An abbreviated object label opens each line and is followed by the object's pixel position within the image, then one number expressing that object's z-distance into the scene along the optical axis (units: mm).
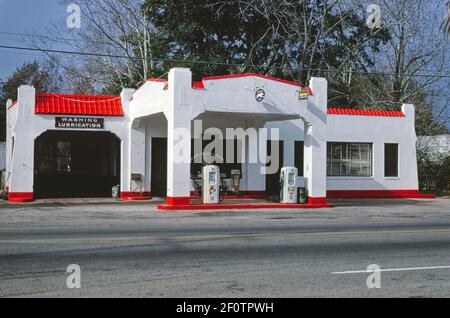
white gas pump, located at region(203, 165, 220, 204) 21844
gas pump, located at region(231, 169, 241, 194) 26109
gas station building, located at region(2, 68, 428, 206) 21750
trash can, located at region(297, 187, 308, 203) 23328
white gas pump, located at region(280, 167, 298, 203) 23141
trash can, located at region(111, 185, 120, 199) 26203
